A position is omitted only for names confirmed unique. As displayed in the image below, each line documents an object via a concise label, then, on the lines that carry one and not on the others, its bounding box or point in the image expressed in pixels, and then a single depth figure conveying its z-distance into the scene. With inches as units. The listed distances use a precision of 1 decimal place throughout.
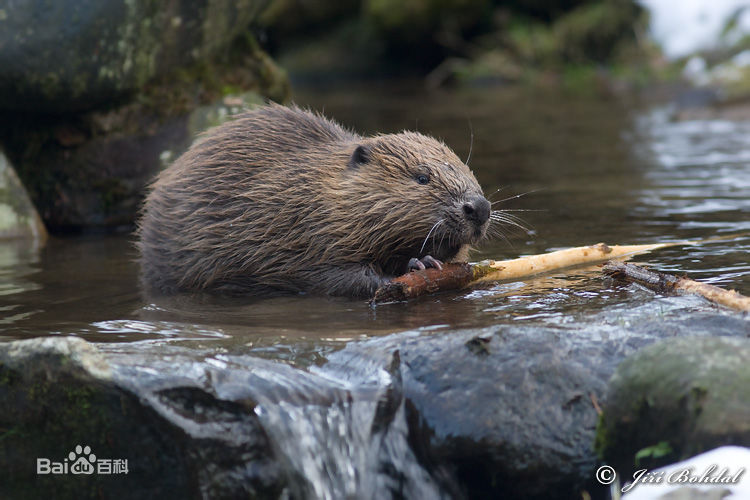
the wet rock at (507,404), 243.9
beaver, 360.8
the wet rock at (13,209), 513.7
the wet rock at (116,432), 247.6
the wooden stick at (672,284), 291.6
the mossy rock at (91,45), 458.3
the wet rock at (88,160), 538.3
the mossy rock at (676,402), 221.5
